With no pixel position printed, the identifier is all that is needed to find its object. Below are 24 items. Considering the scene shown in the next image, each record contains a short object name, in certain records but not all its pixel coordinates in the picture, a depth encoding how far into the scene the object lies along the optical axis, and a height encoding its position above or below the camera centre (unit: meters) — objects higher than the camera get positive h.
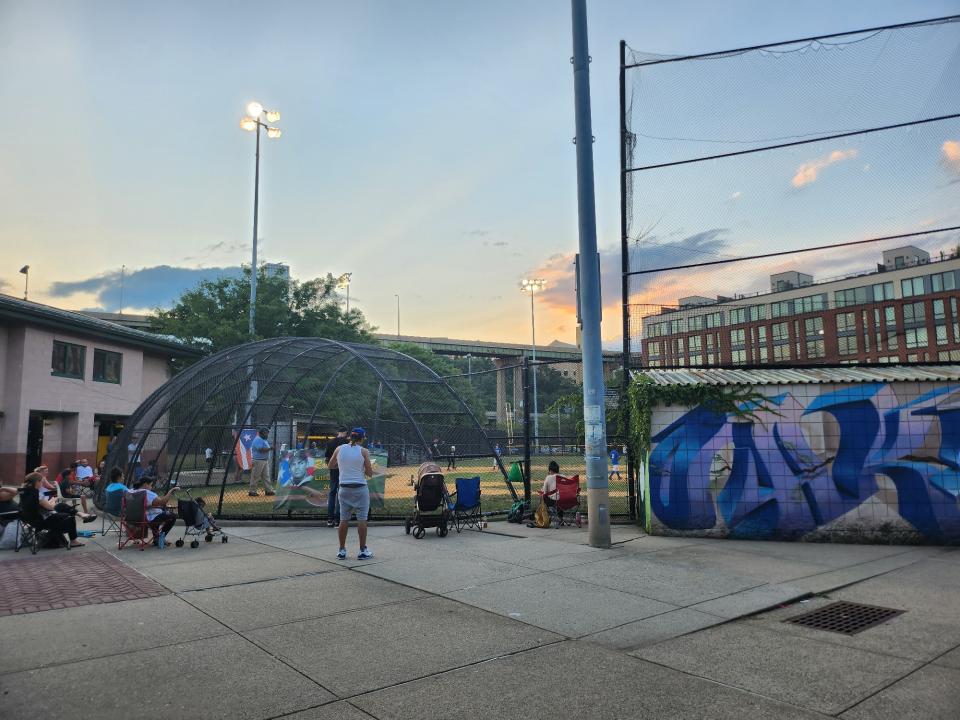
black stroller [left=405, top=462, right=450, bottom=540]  10.44 -1.24
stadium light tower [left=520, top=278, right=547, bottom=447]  51.75 +11.44
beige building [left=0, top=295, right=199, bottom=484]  21.03 +1.92
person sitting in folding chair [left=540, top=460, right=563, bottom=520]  11.34 -1.17
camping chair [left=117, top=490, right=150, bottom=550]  9.88 -1.33
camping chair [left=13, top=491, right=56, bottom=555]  9.77 -1.43
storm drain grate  5.60 -1.78
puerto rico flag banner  16.41 -0.48
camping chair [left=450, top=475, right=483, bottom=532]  10.83 -1.23
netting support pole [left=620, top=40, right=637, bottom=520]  11.50 +2.89
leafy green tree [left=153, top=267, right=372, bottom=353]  29.56 +5.76
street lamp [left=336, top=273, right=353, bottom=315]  32.34 +7.50
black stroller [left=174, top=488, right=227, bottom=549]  10.10 -1.42
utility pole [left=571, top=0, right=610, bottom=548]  9.48 +2.79
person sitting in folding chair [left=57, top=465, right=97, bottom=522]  14.53 -1.28
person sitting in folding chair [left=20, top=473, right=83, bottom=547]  9.77 -1.23
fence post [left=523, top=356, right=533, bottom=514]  11.67 -0.36
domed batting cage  13.09 -0.05
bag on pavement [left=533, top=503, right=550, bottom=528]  11.22 -1.59
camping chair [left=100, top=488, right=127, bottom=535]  12.09 -1.37
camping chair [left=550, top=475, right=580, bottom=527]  11.27 -1.21
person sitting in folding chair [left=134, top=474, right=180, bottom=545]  10.04 -1.34
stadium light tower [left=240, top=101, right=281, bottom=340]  24.97 +12.39
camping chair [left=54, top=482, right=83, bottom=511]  14.96 -1.55
